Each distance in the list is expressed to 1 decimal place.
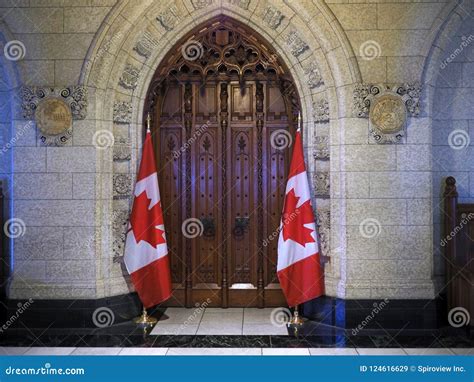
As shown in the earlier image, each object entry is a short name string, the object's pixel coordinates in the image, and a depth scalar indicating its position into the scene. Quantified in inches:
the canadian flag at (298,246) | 197.6
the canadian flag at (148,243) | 198.2
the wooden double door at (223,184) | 219.1
